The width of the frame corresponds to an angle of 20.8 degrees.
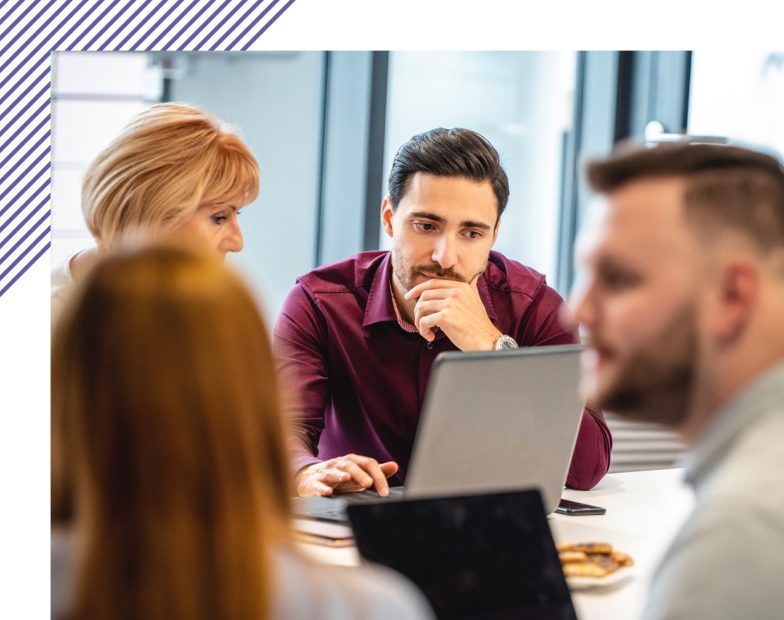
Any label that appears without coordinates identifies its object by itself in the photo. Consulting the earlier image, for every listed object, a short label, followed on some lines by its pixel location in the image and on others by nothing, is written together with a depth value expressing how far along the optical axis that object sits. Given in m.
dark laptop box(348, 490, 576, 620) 1.93
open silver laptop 2.10
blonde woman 2.47
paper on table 2.14
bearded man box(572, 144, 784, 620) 1.77
